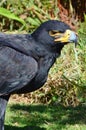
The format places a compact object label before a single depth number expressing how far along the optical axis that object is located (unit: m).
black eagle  9.05
